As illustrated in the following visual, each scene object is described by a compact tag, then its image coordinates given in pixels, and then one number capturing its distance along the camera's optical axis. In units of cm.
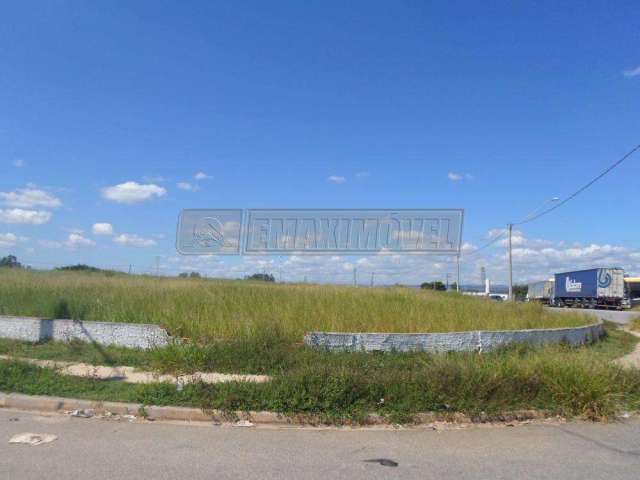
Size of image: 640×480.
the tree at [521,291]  7431
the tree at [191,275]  3538
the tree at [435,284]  6990
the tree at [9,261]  4171
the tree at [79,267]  4776
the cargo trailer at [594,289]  4328
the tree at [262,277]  3636
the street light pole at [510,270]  3416
